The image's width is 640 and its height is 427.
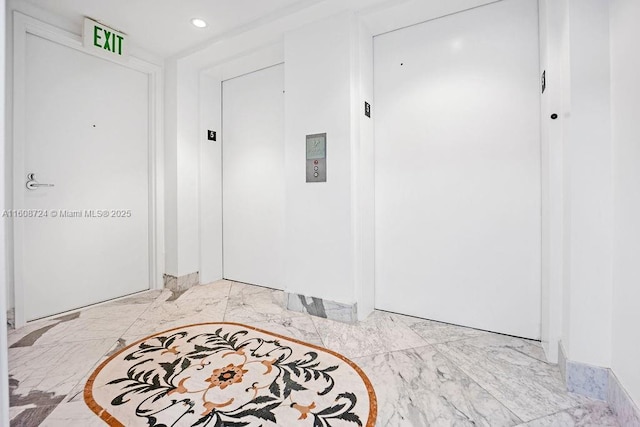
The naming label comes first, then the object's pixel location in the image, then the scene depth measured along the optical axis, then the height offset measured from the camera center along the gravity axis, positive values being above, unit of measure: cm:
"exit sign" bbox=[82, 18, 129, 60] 253 +155
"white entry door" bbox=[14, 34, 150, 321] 236 +28
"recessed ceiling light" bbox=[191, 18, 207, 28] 253 +165
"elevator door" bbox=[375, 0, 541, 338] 200 +31
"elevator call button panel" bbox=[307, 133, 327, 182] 238 +44
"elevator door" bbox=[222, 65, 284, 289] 311 +40
